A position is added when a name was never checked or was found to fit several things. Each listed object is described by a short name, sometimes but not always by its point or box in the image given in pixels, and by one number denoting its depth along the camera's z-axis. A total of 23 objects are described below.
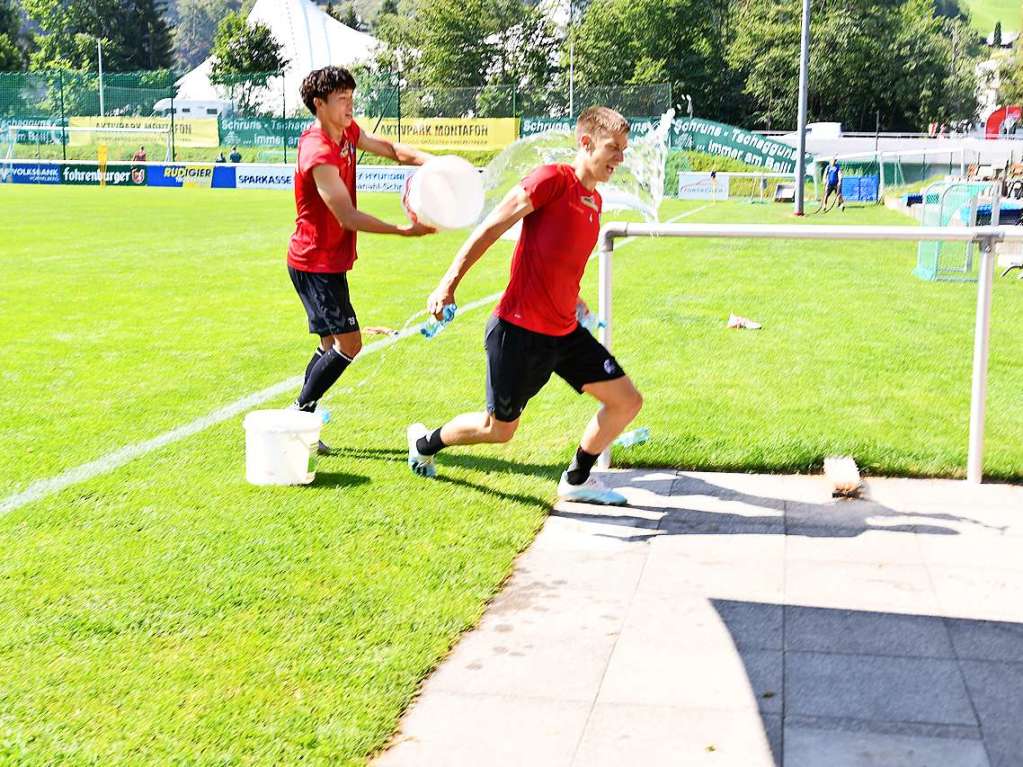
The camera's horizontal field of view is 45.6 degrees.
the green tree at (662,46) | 85.56
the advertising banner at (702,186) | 42.00
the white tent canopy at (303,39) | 106.88
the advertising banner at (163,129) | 47.50
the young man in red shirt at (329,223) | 6.41
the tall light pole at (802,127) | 33.72
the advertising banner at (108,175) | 45.75
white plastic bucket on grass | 6.19
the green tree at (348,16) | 158.36
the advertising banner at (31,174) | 46.16
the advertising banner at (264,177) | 44.56
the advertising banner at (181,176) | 46.00
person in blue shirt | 36.94
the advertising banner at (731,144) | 43.88
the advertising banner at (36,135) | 47.53
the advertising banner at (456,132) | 43.72
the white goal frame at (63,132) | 47.50
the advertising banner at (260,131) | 45.97
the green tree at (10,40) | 98.62
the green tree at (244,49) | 106.44
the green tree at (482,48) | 90.81
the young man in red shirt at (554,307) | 5.37
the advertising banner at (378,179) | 42.06
